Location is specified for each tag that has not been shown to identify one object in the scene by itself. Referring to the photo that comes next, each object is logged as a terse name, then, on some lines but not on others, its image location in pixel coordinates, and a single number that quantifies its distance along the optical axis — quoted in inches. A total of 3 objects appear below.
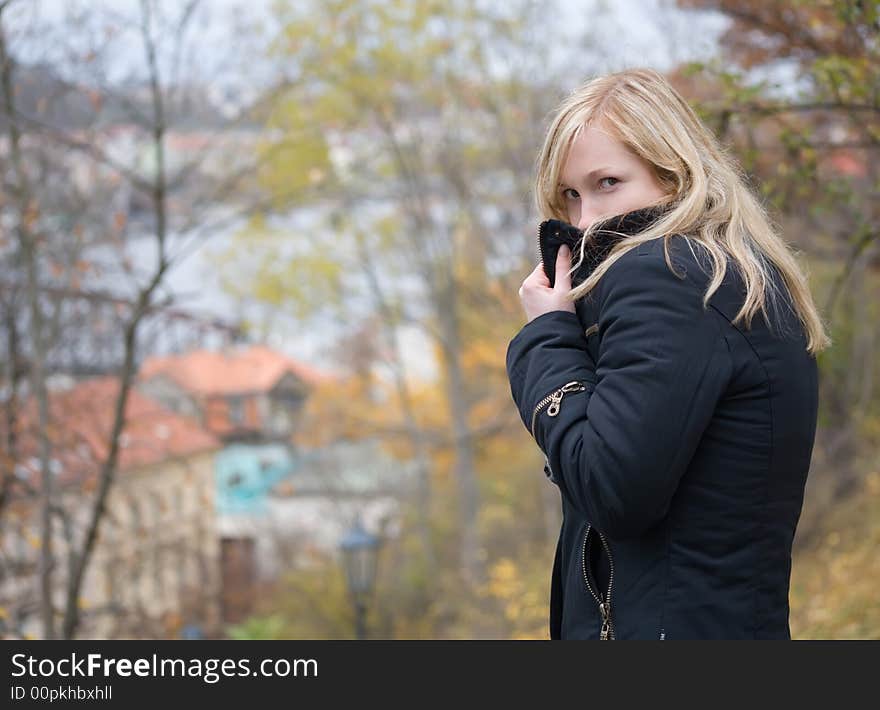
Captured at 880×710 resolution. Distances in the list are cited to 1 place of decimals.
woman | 127.9
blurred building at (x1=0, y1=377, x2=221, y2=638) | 574.6
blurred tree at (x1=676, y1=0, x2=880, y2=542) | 302.8
